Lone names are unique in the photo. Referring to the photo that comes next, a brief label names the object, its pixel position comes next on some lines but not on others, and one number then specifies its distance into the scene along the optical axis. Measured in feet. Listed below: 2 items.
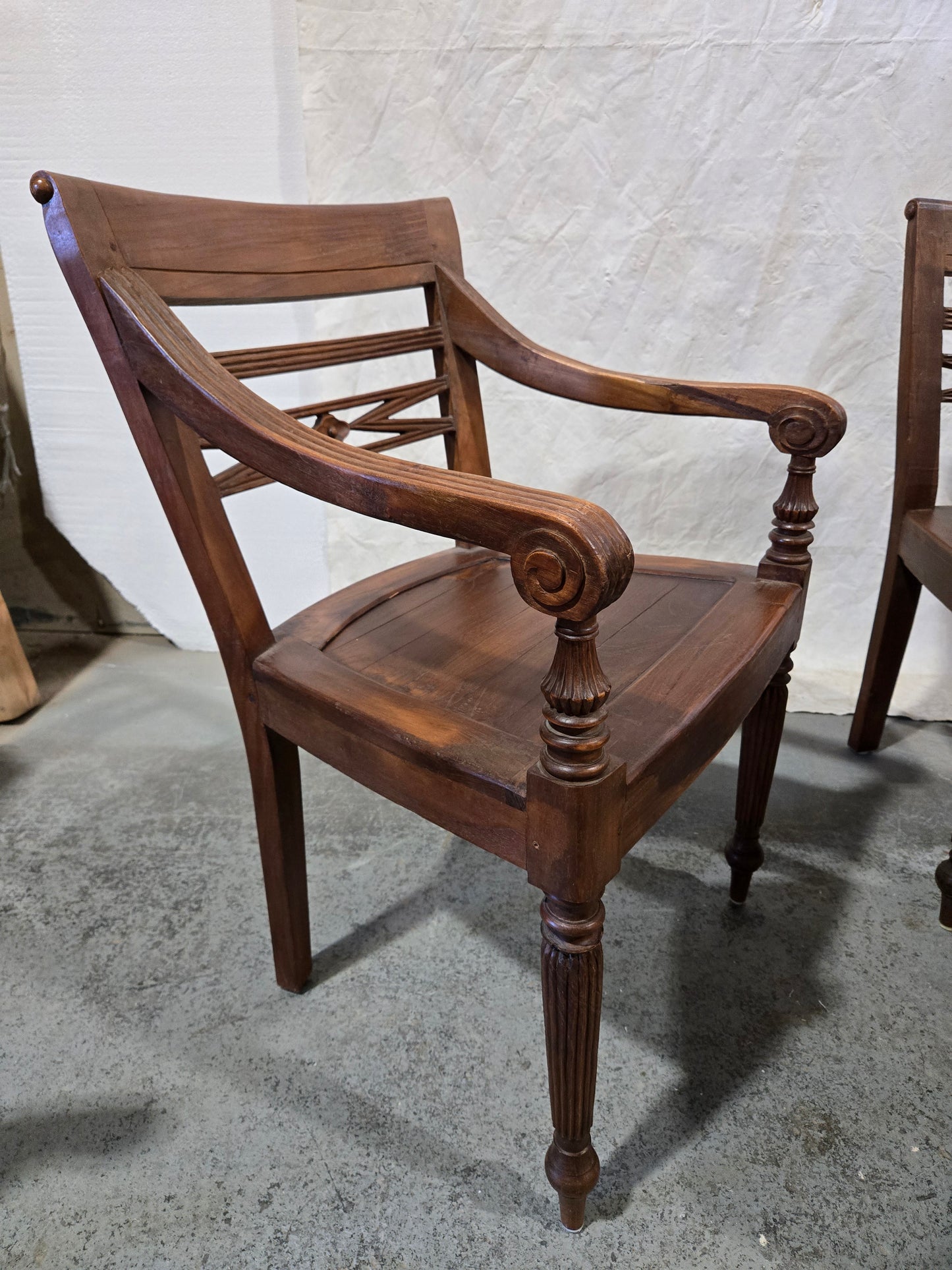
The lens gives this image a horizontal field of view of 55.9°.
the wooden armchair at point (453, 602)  2.18
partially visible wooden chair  4.19
